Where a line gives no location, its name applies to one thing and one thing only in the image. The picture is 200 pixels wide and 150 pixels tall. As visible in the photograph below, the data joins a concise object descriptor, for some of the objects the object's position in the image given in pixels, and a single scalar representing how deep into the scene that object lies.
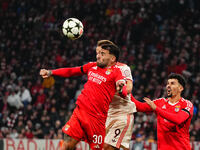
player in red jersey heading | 13.81
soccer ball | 16.34
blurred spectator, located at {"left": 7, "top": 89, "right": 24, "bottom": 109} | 32.59
